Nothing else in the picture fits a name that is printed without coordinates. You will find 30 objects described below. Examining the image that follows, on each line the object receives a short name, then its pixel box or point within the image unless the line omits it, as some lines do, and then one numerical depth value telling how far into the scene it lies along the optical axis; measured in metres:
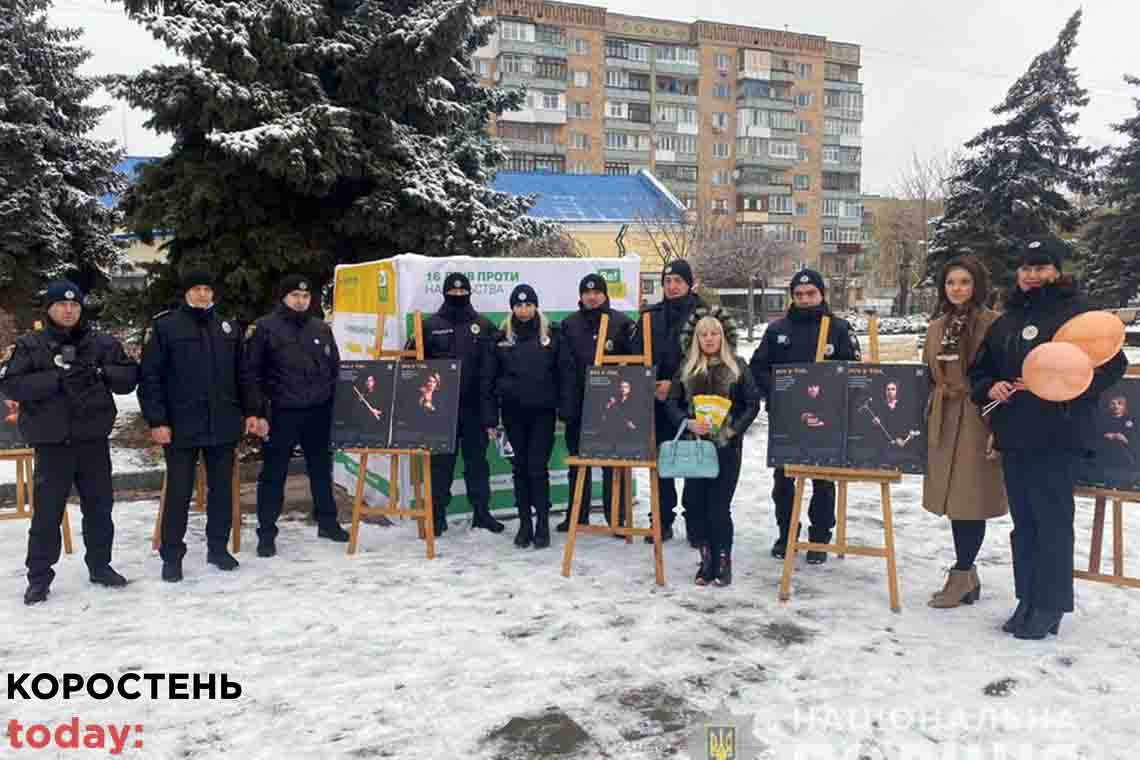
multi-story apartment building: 55.44
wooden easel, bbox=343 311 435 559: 6.05
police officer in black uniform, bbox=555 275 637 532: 6.18
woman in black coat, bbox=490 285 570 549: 6.17
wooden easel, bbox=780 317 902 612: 4.92
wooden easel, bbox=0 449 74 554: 6.09
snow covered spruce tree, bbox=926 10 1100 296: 26.61
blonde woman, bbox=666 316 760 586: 5.34
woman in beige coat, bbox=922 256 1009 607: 4.85
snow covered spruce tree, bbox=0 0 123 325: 15.87
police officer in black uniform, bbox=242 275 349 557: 5.98
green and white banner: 6.78
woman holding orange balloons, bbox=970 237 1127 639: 4.36
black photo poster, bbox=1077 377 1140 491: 4.62
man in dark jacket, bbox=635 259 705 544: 6.03
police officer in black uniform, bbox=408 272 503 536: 6.42
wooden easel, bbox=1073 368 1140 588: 4.79
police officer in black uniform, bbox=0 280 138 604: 5.07
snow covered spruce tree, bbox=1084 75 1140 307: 26.06
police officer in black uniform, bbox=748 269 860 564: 5.64
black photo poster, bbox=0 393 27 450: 6.11
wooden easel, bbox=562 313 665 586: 5.41
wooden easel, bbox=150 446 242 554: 5.95
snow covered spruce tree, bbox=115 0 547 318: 9.05
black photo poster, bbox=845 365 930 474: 4.86
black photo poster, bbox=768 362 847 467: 5.09
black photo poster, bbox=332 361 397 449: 6.17
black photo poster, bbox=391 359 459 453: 6.05
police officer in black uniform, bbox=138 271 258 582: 5.45
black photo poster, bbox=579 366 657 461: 5.60
